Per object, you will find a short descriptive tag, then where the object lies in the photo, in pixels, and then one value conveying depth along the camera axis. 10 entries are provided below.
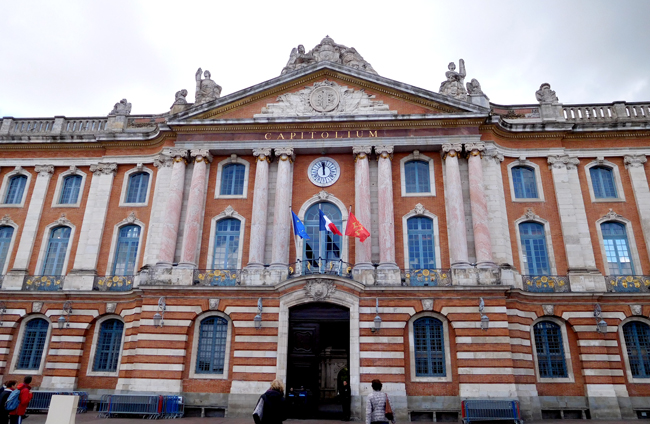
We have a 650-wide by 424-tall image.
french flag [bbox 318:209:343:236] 21.12
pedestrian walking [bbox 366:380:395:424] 9.80
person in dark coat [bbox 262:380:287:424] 8.57
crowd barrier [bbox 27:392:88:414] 20.55
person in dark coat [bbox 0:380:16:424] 11.99
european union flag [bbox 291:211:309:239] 21.14
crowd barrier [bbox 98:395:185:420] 18.97
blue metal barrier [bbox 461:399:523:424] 18.20
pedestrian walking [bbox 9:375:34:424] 12.45
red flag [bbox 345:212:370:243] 20.59
